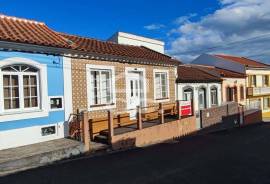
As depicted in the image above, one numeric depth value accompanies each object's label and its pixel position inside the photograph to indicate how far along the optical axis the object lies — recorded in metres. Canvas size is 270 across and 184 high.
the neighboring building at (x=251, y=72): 22.29
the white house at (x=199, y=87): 14.05
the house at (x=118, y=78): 8.50
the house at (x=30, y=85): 6.69
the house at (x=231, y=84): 18.46
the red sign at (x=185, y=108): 11.16
